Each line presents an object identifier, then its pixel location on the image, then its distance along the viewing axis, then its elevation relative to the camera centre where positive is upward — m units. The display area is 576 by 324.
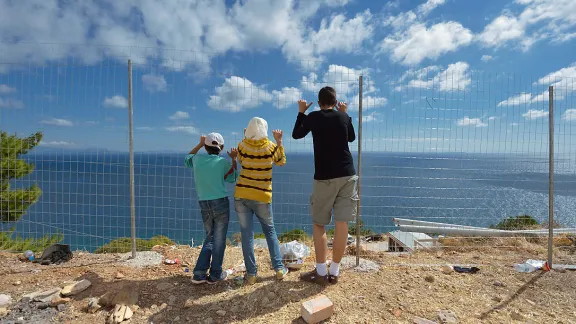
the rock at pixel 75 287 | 3.15 -1.50
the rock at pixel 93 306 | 2.90 -1.55
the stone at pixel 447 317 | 2.78 -1.58
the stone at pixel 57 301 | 3.00 -1.55
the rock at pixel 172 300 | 3.05 -1.57
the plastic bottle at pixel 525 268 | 4.01 -1.54
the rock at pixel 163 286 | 3.30 -1.53
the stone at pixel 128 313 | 2.79 -1.57
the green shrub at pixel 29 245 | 6.82 -2.46
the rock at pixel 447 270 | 3.89 -1.53
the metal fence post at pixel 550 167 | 4.09 -0.11
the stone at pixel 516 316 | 2.89 -1.61
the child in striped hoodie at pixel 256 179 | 3.10 -0.25
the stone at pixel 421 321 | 2.67 -1.54
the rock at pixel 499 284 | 3.60 -1.59
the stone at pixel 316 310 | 2.56 -1.39
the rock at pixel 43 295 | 3.07 -1.55
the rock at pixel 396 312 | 2.83 -1.56
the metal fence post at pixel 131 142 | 3.92 +0.18
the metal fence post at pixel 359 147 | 3.76 +0.14
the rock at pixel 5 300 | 3.02 -1.57
